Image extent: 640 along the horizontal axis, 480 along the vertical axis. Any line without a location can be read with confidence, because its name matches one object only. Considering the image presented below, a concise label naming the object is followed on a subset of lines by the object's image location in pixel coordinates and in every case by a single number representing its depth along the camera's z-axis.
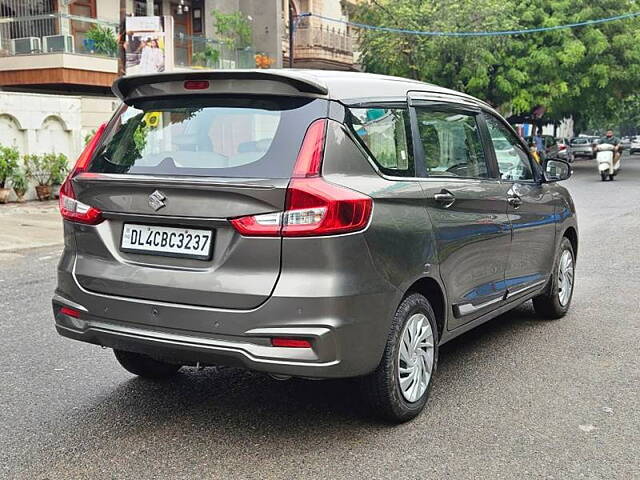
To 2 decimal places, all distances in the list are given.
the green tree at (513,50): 29.73
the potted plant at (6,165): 16.27
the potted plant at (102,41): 22.86
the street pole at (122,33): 15.79
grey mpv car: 3.60
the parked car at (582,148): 47.32
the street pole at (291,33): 28.31
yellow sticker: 4.15
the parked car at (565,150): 40.29
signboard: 15.34
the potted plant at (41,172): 17.27
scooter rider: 27.44
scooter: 26.64
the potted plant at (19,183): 16.77
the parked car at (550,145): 37.34
